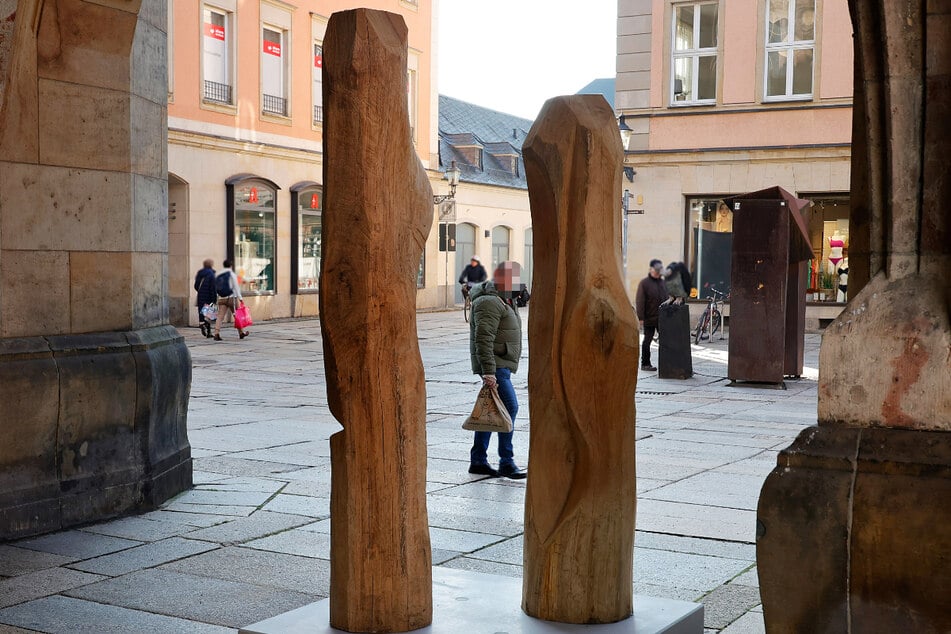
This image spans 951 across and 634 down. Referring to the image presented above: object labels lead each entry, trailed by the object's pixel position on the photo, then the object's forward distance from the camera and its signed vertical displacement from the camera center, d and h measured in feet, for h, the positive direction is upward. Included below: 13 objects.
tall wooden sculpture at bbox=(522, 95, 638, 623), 13.41 -1.37
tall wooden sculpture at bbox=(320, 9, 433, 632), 13.07 -0.88
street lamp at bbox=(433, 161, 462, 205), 112.57 +8.42
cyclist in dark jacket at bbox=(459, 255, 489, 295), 102.68 -0.78
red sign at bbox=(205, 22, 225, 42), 89.76 +17.49
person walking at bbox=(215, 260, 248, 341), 77.51 -1.73
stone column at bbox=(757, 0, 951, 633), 10.39 -1.29
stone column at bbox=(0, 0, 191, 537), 21.79 -0.20
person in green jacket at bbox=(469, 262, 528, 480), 28.14 -1.73
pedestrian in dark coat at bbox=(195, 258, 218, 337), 77.71 -2.00
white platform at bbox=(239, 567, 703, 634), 13.10 -3.95
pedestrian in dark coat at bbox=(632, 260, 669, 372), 56.65 -1.47
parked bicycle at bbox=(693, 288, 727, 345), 75.41 -3.31
